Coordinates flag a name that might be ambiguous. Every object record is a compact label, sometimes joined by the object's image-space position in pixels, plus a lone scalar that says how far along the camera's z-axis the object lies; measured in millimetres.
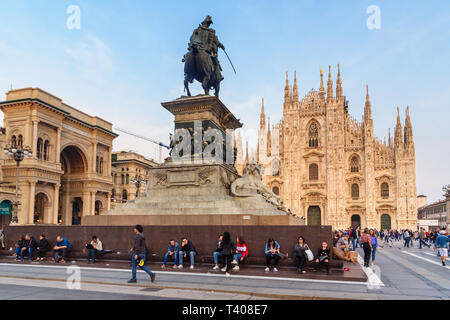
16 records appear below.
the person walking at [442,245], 14173
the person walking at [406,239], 27641
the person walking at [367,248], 12018
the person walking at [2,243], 12963
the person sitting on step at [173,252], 10031
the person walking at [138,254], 8023
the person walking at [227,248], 9273
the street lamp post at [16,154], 18866
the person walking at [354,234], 22038
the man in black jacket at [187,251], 9969
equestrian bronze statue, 12594
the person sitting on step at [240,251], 9623
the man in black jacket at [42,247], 11781
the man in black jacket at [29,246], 11773
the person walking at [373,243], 13745
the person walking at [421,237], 26384
